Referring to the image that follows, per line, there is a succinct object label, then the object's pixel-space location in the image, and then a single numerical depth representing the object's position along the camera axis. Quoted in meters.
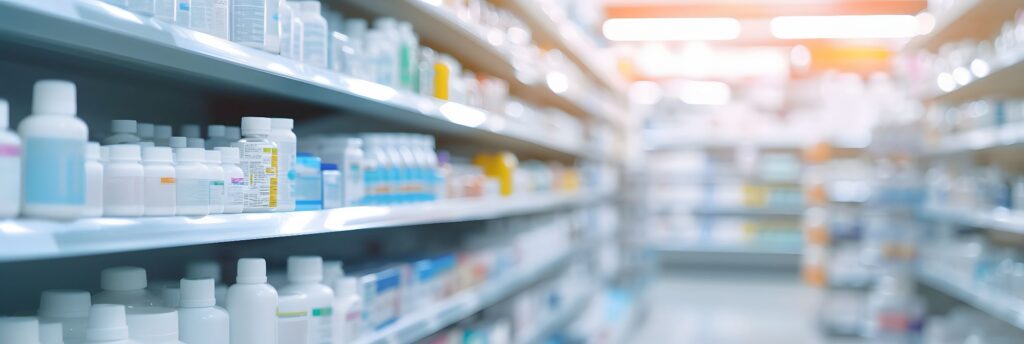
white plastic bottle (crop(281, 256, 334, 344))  1.92
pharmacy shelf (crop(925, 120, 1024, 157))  3.69
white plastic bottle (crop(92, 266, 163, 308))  1.63
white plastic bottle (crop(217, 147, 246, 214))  1.57
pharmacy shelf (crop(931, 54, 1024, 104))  3.70
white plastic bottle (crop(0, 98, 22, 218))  1.10
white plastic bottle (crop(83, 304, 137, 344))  1.33
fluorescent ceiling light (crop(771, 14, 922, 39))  11.29
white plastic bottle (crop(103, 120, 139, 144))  1.55
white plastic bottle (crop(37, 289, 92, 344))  1.46
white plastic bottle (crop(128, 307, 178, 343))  1.44
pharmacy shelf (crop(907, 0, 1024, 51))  4.32
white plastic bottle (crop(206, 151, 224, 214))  1.50
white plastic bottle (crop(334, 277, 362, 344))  2.04
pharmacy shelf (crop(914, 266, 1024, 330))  3.57
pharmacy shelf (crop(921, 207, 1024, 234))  3.65
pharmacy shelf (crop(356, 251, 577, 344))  2.34
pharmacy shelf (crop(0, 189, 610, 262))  1.09
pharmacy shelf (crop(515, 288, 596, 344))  4.33
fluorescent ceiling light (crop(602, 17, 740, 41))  11.77
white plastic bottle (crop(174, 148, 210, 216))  1.44
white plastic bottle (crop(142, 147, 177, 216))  1.37
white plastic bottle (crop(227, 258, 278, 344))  1.67
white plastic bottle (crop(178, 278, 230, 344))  1.57
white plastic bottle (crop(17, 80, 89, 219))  1.15
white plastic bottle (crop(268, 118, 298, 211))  1.75
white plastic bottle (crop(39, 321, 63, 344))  1.34
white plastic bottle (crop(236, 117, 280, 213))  1.68
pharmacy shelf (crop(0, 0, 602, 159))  1.18
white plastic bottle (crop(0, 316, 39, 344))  1.26
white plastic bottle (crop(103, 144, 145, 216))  1.31
